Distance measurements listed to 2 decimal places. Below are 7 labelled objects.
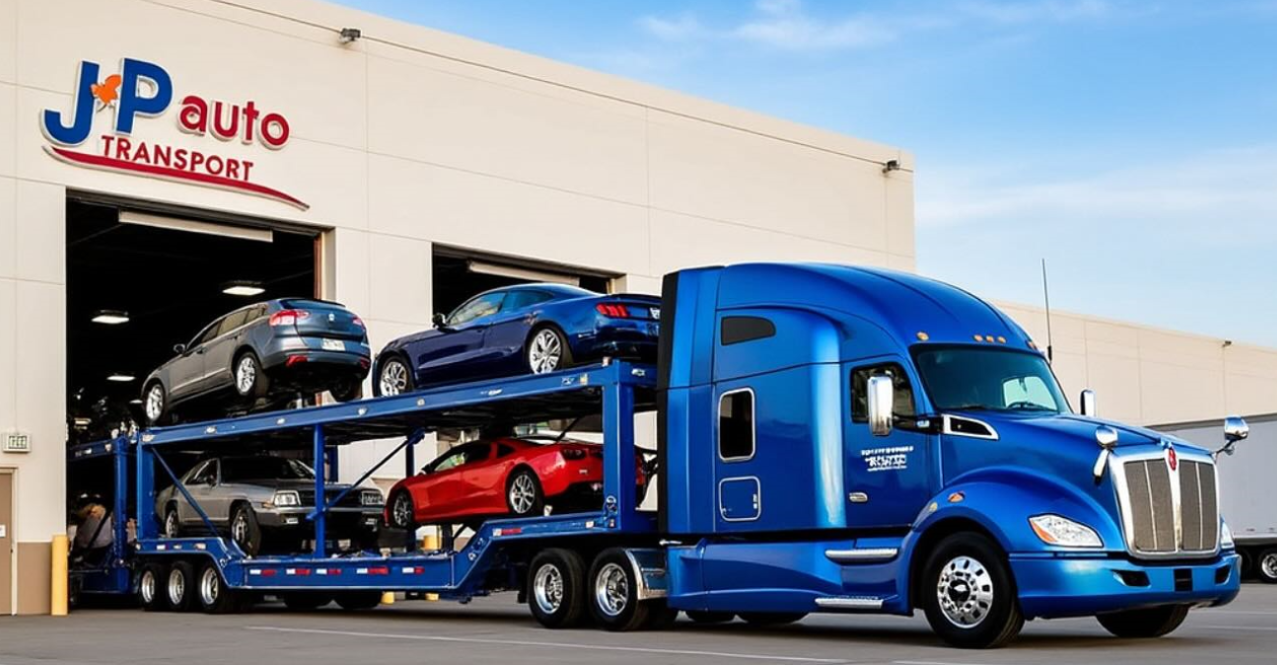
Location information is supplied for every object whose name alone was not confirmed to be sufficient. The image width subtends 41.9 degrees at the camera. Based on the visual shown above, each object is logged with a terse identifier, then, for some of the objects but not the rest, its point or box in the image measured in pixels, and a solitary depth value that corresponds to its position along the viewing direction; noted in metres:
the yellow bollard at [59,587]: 23.77
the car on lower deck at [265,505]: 21.20
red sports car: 16.86
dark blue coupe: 17.19
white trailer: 28.84
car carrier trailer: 12.73
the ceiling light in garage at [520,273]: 29.84
